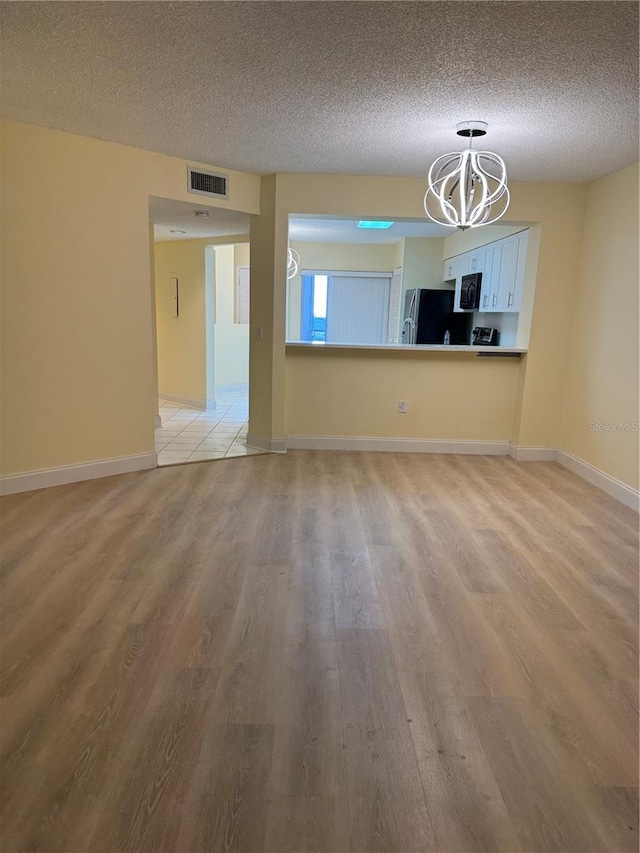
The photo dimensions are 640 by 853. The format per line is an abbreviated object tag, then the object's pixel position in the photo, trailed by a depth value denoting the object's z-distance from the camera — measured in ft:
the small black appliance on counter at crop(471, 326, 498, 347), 18.92
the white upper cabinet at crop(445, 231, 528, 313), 16.40
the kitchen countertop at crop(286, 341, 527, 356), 16.33
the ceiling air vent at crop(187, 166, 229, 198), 13.94
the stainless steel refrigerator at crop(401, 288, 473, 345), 22.72
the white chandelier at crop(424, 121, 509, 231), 10.39
